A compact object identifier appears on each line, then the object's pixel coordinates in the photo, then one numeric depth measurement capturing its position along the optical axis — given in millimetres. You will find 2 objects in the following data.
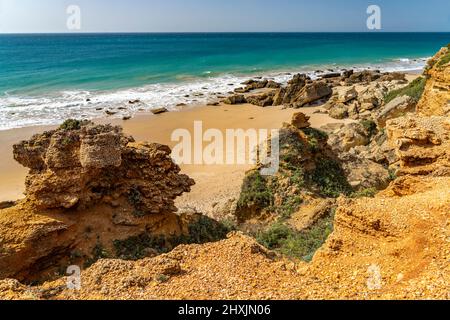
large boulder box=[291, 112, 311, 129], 18078
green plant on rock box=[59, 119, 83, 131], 13475
